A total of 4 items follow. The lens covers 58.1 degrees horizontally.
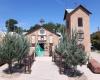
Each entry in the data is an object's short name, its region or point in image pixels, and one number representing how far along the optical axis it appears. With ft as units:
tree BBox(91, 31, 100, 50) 71.04
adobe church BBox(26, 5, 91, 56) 51.97
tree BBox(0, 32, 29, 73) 25.66
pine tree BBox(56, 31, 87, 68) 25.05
